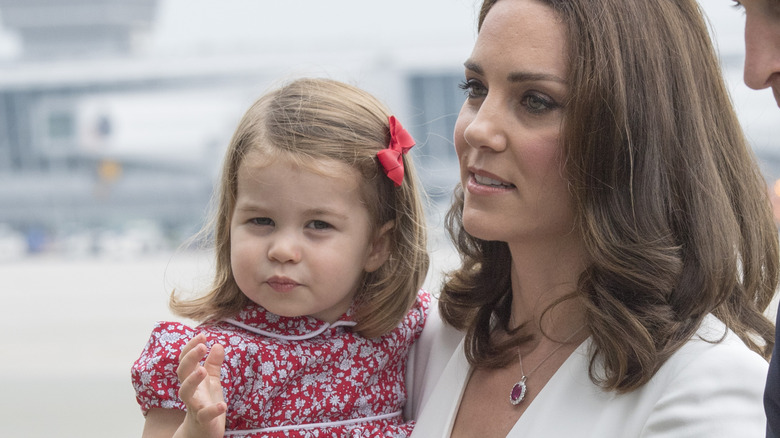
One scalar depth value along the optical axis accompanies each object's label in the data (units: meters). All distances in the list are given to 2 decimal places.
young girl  2.15
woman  2.03
